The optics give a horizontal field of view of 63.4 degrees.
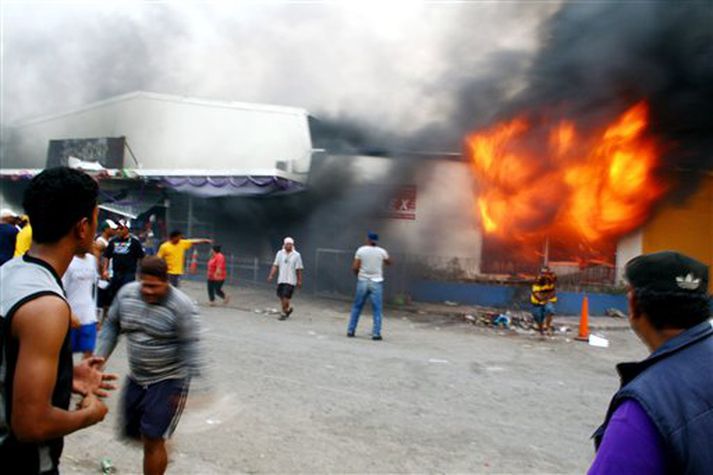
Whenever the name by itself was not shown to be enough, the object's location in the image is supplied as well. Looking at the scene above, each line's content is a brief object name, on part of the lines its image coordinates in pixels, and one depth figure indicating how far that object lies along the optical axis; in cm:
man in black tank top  139
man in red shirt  1093
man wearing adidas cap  127
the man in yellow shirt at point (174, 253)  930
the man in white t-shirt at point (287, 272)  1012
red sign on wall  1321
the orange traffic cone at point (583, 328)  970
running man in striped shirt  308
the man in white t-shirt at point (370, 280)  860
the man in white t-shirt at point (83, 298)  491
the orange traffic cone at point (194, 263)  1563
